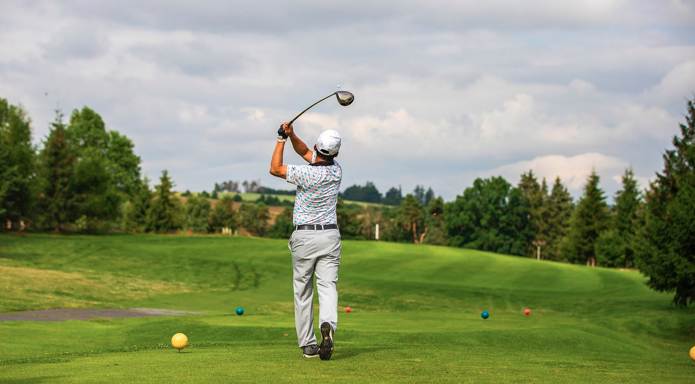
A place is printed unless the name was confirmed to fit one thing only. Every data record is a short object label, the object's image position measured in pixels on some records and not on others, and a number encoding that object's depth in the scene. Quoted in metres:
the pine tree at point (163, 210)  90.12
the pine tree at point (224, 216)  123.19
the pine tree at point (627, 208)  80.88
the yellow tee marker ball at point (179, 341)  9.47
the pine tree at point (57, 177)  66.62
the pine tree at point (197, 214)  126.50
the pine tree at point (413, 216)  131.38
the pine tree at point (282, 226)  126.65
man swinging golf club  8.36
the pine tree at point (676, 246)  26.09
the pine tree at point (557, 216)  117.94
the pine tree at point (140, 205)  91.00
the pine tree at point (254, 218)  135.38
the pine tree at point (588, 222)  91.62
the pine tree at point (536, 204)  120.50
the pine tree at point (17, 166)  61.34
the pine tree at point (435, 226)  123.88
